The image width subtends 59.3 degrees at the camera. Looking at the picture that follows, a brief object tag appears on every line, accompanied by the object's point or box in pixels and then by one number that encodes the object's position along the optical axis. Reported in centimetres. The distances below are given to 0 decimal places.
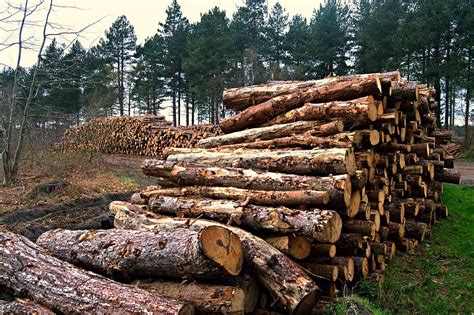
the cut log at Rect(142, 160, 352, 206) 480
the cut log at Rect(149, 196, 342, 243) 442
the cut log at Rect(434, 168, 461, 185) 948
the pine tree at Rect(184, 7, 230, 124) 3203
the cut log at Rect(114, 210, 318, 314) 375
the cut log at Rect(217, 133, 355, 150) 565
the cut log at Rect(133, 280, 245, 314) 341
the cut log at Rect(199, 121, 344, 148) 602
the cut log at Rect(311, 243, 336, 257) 470
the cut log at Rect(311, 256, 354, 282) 477
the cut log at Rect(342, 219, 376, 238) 513
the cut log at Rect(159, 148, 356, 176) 504
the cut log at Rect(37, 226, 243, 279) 352
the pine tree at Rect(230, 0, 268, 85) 3345
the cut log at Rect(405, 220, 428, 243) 720
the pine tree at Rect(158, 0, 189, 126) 3659
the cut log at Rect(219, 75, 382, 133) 623
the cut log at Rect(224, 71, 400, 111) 746
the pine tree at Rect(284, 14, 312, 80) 3200
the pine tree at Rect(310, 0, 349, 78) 3172
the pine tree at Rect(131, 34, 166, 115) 3700
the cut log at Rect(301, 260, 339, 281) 465
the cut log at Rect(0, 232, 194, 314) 335
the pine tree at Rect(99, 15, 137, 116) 3894
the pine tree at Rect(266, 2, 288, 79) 3641
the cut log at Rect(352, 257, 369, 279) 506
